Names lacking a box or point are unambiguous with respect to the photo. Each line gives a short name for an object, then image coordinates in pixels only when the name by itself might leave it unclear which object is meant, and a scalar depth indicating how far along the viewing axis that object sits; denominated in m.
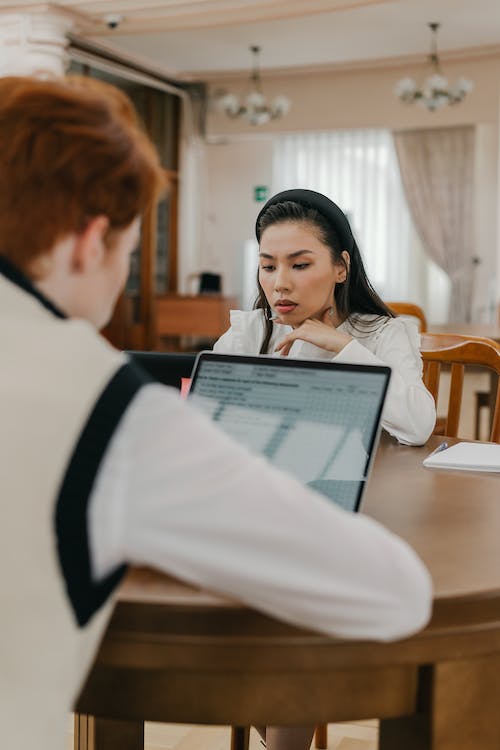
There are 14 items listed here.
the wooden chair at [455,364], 2.10
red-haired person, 0.69
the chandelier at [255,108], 8.82
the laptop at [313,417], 1.09
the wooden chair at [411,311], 4.24
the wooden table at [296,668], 0.83
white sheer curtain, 9.91
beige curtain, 9.49
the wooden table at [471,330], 4.20
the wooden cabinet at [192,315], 9.61
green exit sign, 10.51
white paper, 1.49
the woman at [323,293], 1.80
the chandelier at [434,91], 8.18
